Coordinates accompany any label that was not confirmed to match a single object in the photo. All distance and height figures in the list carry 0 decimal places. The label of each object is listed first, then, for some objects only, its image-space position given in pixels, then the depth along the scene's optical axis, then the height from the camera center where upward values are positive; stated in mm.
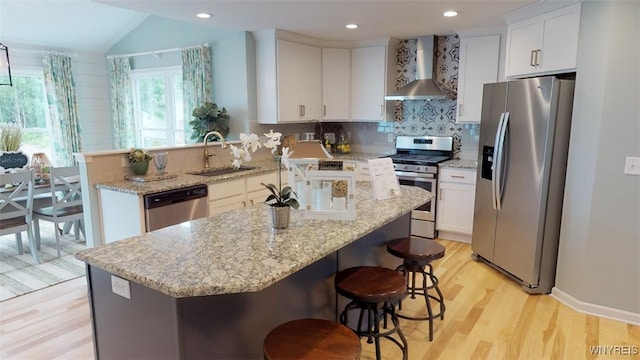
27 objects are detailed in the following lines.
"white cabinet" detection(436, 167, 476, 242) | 4430 -946
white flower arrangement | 2104 -229
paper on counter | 2773 -431
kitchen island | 1530 -683
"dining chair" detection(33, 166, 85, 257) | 4082 -911
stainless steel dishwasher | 3234 -751
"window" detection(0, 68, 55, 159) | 5820 +128
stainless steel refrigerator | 3152 -459
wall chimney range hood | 4777 +453
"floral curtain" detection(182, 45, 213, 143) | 4977 +517
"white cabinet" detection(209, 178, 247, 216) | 3742 -751
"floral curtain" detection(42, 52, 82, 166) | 6008 +180
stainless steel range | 4621 -583
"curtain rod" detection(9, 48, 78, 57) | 5742 +959
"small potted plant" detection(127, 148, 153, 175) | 3598 -388
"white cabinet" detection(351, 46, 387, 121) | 5137 +447
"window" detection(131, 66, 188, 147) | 5984 +156
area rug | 3516 -1446
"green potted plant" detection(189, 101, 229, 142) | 4664 -35
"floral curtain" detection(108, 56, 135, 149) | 6355 +240
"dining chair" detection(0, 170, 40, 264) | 3863 -885
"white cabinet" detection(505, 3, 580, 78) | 3146 +623
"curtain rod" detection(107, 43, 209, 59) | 5228 +941
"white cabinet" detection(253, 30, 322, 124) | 4625 +470
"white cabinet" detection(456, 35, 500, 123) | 4426 +515
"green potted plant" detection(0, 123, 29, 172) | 4645 -400
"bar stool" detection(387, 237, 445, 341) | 2580 -871
